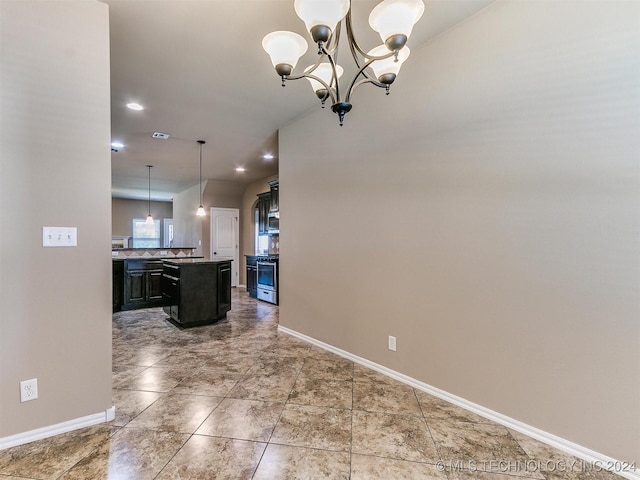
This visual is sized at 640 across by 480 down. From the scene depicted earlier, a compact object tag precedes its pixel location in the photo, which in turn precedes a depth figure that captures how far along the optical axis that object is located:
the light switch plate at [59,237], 1.80
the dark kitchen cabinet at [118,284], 5.37
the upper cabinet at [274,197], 6.14
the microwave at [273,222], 6.33
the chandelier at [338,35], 1.32
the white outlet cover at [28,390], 1.75
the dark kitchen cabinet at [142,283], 5.49
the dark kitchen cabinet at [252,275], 6.69
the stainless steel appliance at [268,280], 5.91
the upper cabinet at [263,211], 6.82
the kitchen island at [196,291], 4.21
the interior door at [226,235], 7.88
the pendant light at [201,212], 6.31
